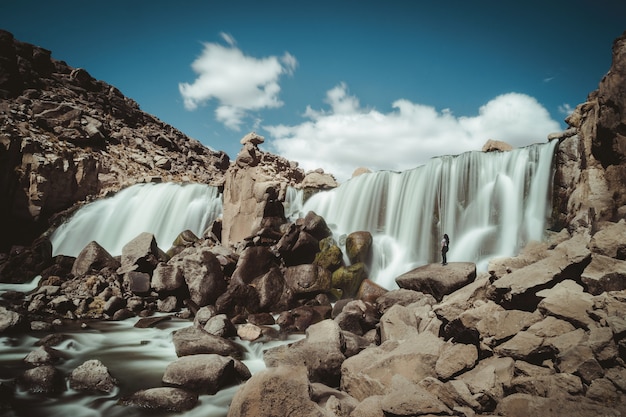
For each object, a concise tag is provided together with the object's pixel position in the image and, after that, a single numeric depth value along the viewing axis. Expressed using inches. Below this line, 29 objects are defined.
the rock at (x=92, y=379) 280.4
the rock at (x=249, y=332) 416.5
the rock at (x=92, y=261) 623.5
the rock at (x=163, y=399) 252.7
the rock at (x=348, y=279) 587.8
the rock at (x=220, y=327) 403.7
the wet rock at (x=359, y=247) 634.8
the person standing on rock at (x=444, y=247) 530.6
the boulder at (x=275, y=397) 179.3
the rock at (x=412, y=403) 180.7
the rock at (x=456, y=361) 230.1
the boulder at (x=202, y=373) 277.6
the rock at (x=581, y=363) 173.3
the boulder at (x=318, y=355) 290.2
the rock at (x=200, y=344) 339.6
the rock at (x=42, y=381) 270.5
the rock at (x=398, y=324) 343.0
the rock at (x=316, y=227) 666.8
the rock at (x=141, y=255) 611.5
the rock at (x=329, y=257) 618.2
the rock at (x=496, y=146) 856.9
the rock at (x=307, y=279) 571.5
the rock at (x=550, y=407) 151.4
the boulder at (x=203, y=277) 539.1
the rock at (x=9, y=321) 384.5
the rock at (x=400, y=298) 445.4
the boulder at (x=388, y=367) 239.5
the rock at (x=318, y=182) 997.8
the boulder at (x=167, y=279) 554.9
